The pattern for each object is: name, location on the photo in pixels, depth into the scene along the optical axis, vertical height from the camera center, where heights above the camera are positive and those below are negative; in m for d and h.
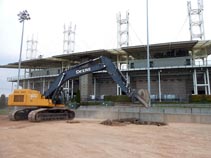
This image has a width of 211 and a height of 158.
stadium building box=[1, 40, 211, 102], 40.56 +5.10
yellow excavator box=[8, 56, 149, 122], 20.48 +0.14
